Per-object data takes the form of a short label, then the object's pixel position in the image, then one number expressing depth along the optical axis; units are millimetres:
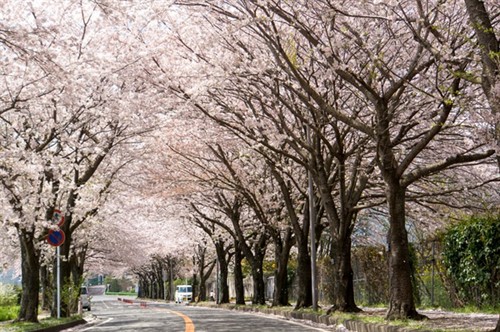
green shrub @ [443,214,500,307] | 16062
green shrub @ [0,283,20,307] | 35919
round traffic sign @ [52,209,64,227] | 21531
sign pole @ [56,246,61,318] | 22906
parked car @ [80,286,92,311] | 42653
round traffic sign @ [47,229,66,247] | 20266
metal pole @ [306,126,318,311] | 20988
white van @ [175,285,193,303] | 66562
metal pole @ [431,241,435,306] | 21073
